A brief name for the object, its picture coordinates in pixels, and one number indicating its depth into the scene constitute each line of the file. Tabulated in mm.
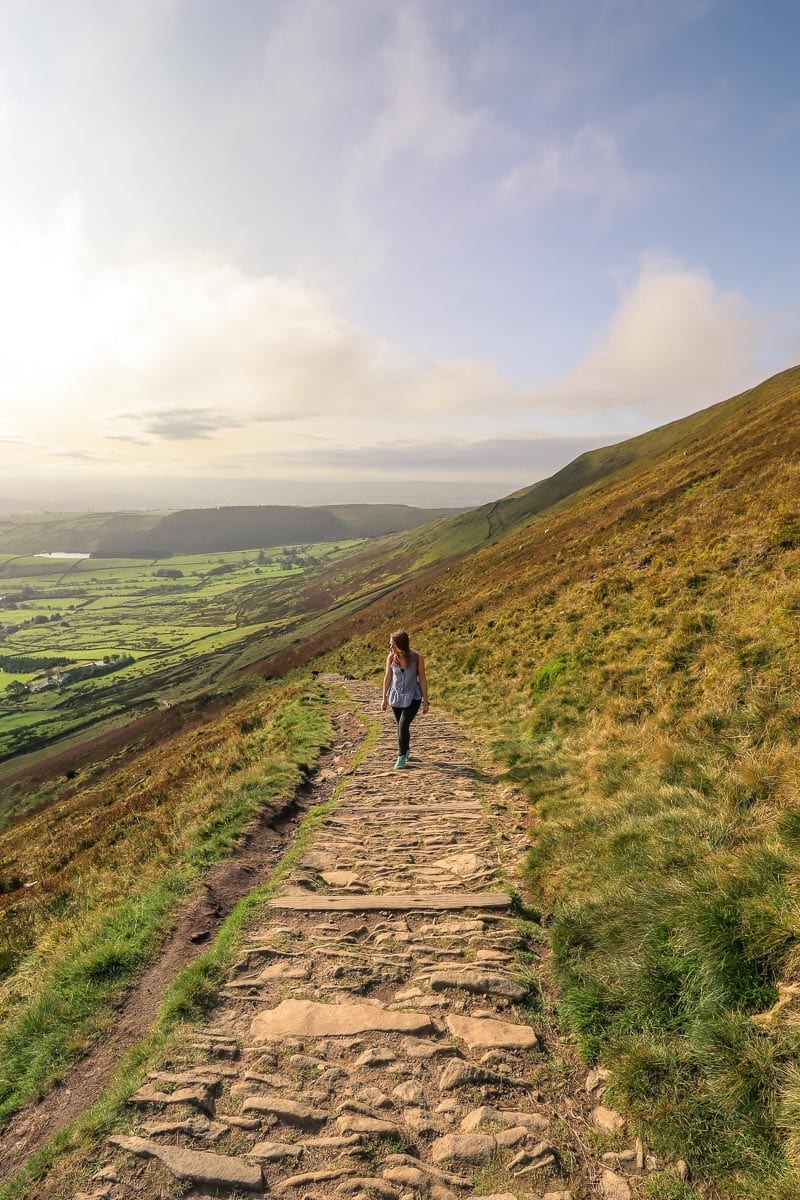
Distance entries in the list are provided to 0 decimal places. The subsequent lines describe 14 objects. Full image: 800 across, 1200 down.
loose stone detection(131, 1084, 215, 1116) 4348
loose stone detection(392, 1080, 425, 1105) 4348
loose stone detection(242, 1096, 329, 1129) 4160
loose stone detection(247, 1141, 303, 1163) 3887
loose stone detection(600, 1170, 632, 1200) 3578
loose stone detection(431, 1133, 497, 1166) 3865
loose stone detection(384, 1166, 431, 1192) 3680
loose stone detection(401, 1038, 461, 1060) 4770
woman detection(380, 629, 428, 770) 12297
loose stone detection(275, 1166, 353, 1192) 3691
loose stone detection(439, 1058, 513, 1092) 4465
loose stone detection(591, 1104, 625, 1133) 4055
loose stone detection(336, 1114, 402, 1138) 4047
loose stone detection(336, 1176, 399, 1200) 3613
